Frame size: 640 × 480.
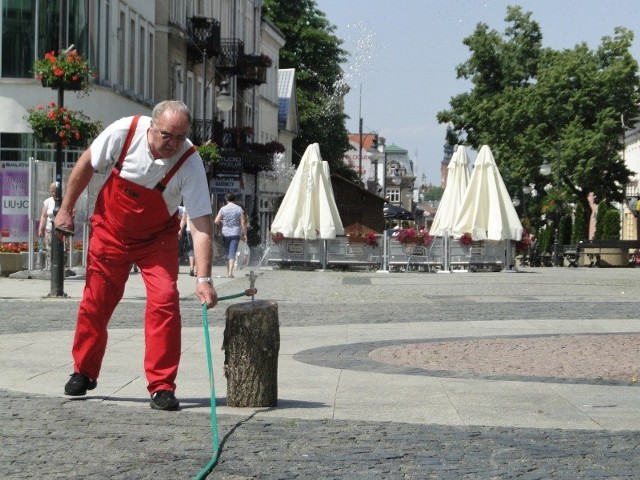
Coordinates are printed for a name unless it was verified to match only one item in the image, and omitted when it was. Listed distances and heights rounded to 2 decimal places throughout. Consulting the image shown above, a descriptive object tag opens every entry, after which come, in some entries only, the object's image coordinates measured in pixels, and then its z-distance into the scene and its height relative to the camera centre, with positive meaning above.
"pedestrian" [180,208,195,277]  31.80 +0.14
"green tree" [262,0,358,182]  86.88 +10.15
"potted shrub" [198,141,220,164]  44.62 +2.75
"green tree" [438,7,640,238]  74.44 +6.96
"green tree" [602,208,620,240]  75.06 +1.47
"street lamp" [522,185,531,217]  76.08 +3.07
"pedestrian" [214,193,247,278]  32.81 +0.47
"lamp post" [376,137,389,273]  40.78 -0.01
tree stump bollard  9.57 -0.61
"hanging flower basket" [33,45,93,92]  24.75 +2.75
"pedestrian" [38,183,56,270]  28.37 +0.54
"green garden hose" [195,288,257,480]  6.98 -0.88
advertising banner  29.84 +0.93
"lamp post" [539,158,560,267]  59.00 +3.55
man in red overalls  9.16 +0.15
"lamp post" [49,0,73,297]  22.59 -0.16
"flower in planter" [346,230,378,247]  40.75 +0.38
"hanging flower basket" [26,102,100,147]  25.12 +1.92
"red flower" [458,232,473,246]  41.53 +0.40
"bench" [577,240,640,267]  57.72 +0.16
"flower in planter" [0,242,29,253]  30.73 +0.01
